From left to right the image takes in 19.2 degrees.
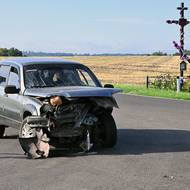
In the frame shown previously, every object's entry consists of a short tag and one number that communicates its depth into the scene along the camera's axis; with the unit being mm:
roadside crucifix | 30203
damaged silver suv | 10000
